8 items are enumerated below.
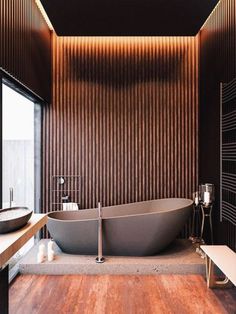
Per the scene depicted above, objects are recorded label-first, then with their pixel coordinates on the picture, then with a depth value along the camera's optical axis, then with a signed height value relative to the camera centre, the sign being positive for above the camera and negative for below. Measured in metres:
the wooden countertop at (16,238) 1.07 -0.41
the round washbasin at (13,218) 1.27 -0.35
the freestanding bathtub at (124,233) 2.87 -0.90
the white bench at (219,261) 2.22 -0.97
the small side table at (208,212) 3.18 -0.73
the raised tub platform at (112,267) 2.82 -1.27
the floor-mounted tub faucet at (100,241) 2.84 -0.99
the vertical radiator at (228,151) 2.56 +0.08
